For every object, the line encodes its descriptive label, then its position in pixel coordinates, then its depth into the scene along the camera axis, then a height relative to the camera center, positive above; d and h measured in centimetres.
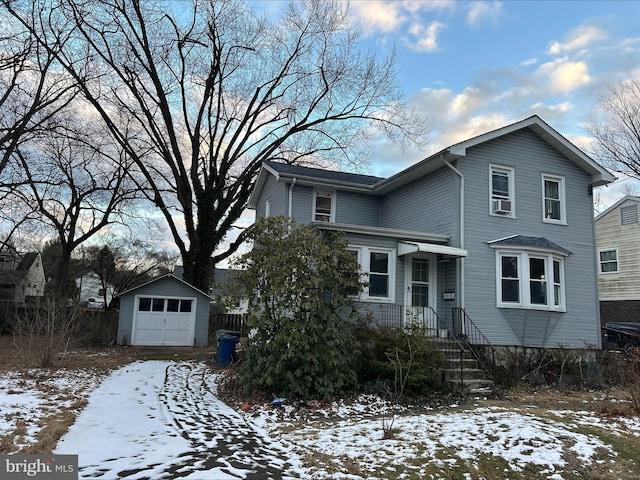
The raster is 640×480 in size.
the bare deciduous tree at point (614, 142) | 2132 +876
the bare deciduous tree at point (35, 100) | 1594 +748
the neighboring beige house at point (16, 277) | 3271 +129
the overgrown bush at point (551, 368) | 1100 -142
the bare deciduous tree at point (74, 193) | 2425 +600
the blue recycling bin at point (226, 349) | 1265 -136
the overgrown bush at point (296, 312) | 871 -18
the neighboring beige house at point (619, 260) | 2139 +268
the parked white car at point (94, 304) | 4474 -75
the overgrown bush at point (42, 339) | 1119 -113
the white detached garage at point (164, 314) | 1914 -68
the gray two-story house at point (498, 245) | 1218 +181
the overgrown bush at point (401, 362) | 927 -117
